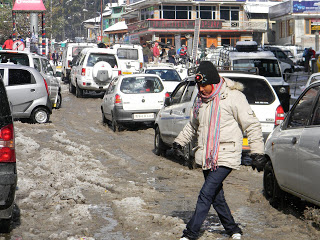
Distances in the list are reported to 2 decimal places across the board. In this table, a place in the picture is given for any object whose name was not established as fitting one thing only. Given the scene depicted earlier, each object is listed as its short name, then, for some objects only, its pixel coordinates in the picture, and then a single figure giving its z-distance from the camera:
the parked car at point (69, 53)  33.60
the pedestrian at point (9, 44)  32.37
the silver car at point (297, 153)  6.51
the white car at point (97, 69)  25.64
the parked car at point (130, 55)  29.22
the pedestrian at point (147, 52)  45.14
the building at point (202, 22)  73.56
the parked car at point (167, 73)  22.50
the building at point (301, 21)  69.25
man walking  5.80
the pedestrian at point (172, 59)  39.23
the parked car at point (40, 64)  19.83
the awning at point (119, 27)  94.21
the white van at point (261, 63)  21.03
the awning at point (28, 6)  44.00
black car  5.93
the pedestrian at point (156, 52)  40.16
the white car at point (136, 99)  16.70
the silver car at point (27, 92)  16.45
